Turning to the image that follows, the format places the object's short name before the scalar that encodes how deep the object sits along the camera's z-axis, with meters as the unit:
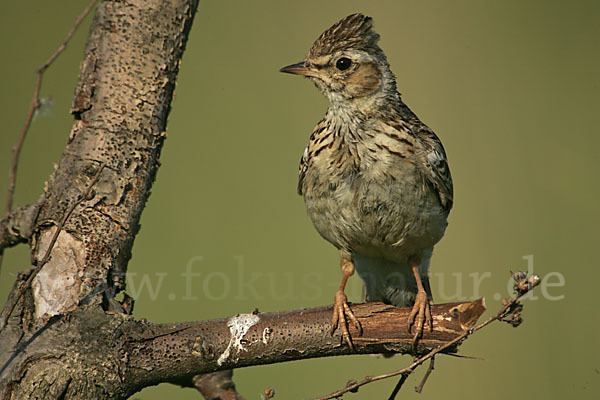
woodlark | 6.33
